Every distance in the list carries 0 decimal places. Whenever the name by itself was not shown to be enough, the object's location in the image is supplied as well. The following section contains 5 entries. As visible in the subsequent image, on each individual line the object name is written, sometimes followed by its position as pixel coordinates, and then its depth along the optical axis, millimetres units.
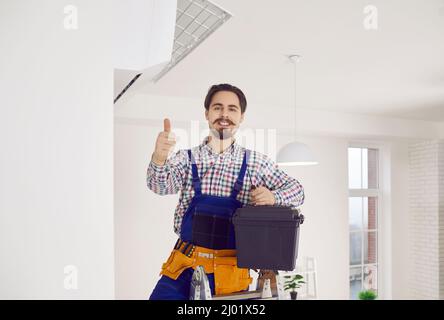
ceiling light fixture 3178
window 5879
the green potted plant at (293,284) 4688
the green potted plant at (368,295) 5207
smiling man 1549
